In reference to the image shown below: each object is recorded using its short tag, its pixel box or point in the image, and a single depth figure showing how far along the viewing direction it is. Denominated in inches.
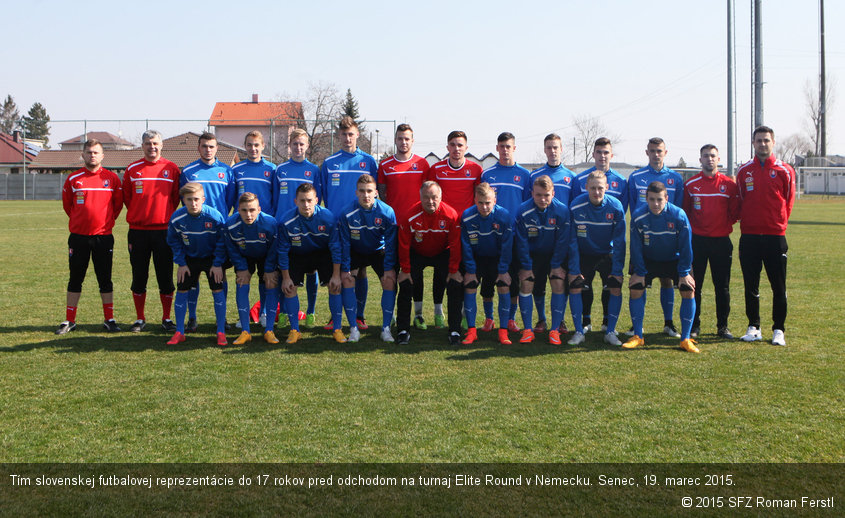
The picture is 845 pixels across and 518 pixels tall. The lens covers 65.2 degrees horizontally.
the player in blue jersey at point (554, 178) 263.1
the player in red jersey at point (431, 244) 241.4
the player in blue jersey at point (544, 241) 243.4
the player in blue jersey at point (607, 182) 264.2
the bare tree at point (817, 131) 2325.4
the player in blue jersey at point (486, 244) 243.1
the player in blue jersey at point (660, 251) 234.5
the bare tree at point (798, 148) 2955.2
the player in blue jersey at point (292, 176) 270.1
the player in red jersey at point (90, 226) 260.5
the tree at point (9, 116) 3612.2
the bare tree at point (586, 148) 2019.6
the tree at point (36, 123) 3525.6
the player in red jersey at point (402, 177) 268.2
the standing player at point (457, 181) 267.4
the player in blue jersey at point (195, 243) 242.8
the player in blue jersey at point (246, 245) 244.4
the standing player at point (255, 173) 269.0
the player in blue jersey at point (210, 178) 261.1
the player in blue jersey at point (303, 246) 243.8
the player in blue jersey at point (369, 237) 245.3
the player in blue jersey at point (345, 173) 268.1
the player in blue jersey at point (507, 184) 266.1
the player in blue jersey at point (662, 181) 253.2
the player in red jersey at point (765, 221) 241.0
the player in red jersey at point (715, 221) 250.5
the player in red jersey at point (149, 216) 259.6
